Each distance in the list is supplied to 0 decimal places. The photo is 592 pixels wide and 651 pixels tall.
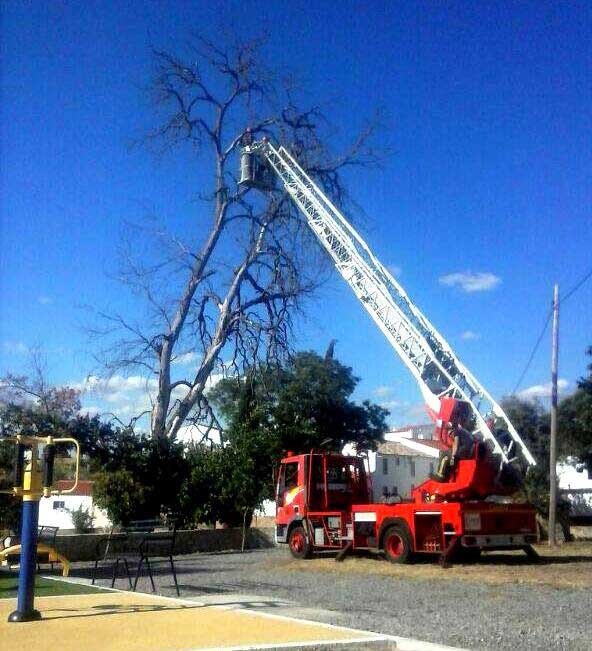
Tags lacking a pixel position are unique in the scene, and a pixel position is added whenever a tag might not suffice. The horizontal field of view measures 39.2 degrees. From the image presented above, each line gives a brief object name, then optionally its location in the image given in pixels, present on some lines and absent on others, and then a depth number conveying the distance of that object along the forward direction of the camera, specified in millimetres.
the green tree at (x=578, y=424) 29719
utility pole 23233
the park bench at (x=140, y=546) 12391
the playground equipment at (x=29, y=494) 9027
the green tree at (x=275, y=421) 27688
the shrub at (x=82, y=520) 31719
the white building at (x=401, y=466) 63706
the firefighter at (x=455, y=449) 17250
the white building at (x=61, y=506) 44947
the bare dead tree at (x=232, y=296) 29234
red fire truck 17000
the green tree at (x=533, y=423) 48031
